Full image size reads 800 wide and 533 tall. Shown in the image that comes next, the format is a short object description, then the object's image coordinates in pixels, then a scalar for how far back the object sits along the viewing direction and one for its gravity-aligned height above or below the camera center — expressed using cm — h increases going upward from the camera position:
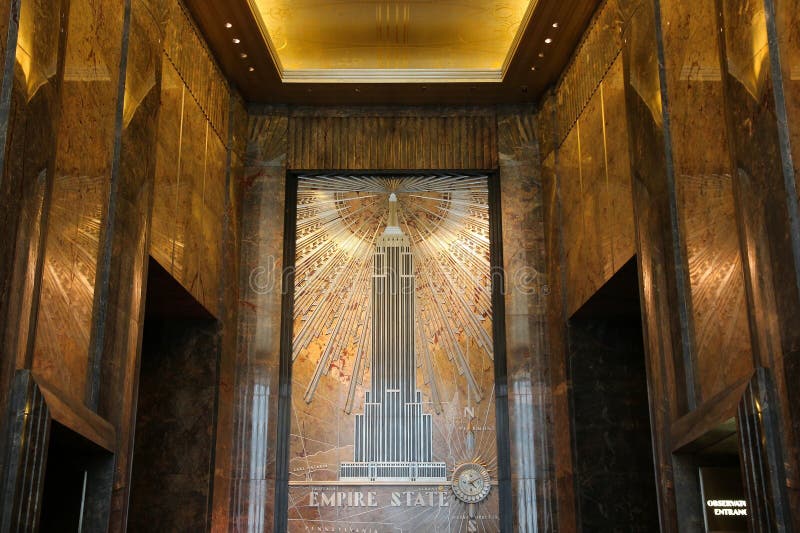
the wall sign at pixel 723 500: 672 +57
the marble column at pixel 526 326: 1039 +282
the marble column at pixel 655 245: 716 +255
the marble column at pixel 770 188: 529 +219
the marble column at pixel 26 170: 541 +235
